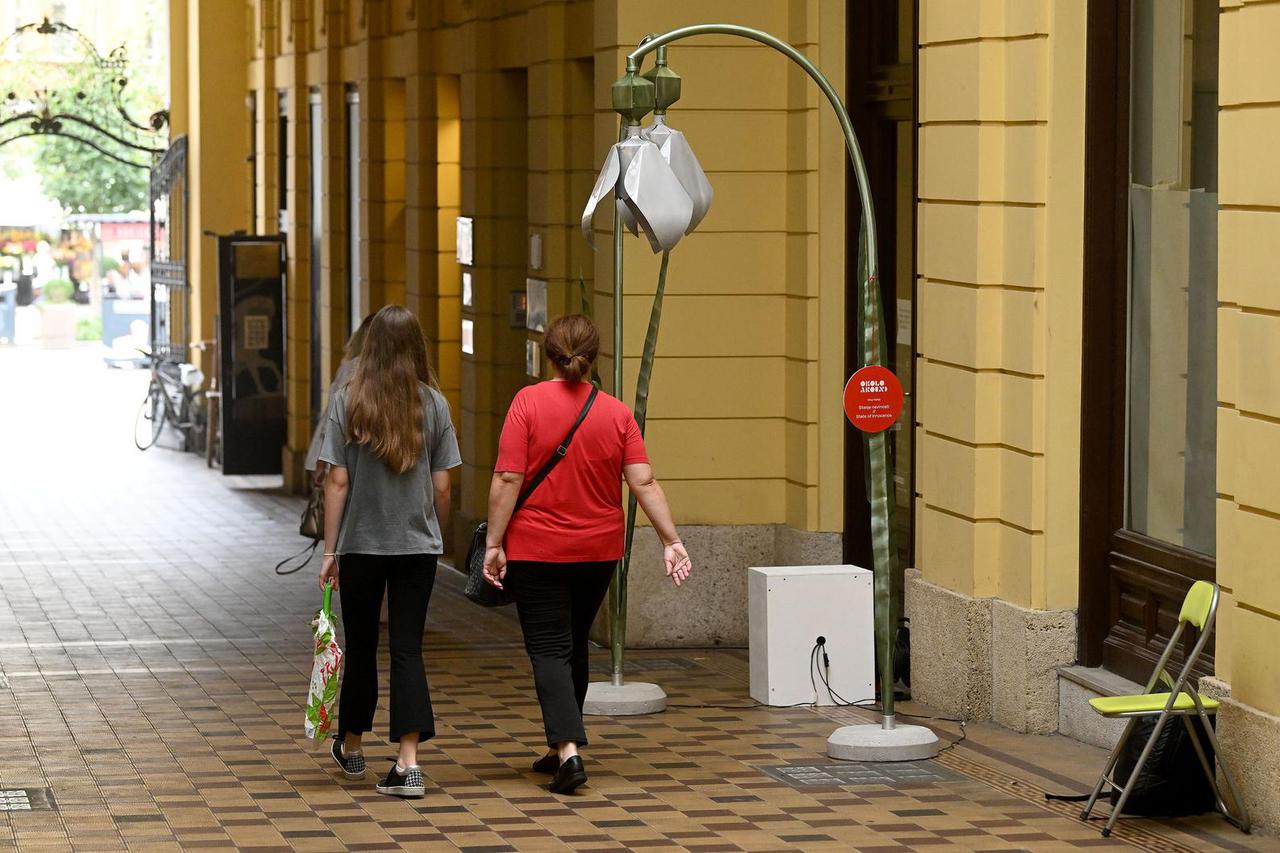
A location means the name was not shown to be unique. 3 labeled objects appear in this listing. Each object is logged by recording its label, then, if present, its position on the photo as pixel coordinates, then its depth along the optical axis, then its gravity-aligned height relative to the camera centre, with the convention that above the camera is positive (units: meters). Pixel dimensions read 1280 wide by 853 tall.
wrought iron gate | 26.78 +0.35
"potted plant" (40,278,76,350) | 49.78 -0.88
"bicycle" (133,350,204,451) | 26.16 -1.33
